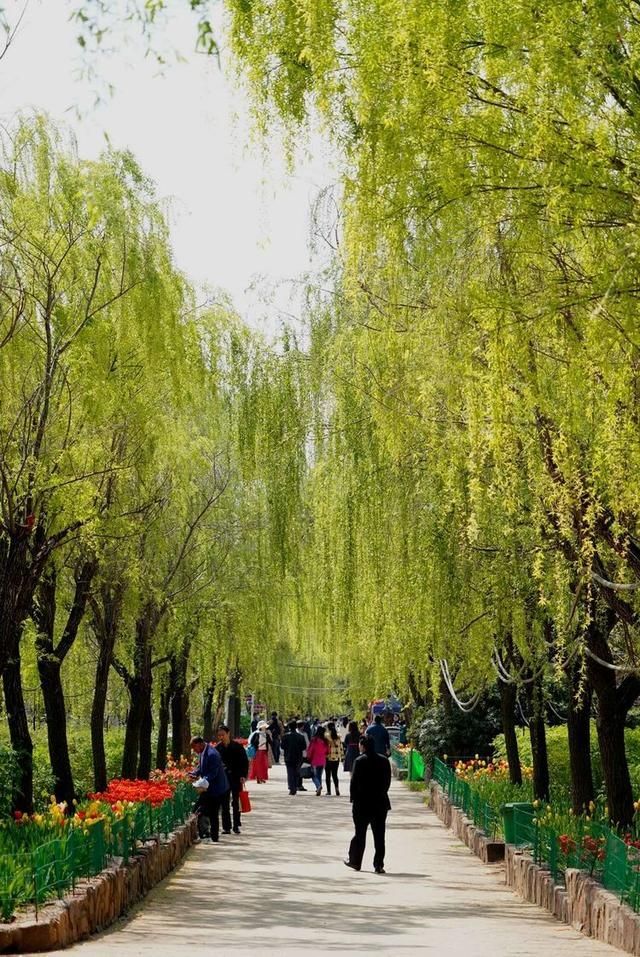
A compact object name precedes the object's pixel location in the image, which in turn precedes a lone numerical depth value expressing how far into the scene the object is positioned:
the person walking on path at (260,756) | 42.94
